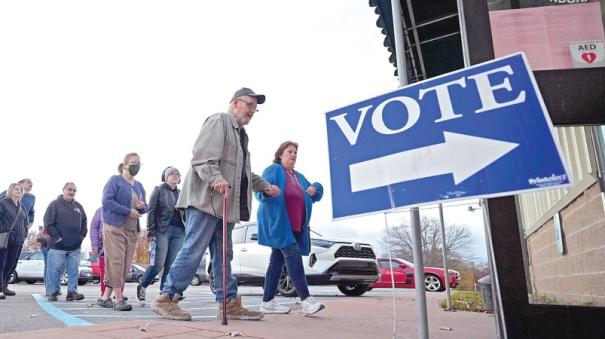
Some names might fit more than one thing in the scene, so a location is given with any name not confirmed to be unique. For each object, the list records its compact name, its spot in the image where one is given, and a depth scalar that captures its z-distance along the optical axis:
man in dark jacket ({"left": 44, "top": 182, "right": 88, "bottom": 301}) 6.02
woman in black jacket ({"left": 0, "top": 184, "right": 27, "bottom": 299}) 6.48
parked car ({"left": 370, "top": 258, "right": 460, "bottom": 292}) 13.42
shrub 5.67
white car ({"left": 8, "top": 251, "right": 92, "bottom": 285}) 17.48
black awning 4.52
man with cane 3.41
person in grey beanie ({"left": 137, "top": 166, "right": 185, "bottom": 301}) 5.49
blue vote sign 1.69
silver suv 8.12
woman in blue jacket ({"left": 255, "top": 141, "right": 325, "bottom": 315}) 4.01
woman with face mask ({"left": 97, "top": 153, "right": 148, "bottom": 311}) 4.76
